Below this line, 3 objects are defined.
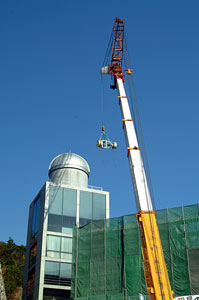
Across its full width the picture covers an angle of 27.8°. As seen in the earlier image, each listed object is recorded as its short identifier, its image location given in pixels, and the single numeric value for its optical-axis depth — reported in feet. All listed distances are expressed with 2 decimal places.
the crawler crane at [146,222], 85.71
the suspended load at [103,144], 115.85
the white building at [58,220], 152.97
